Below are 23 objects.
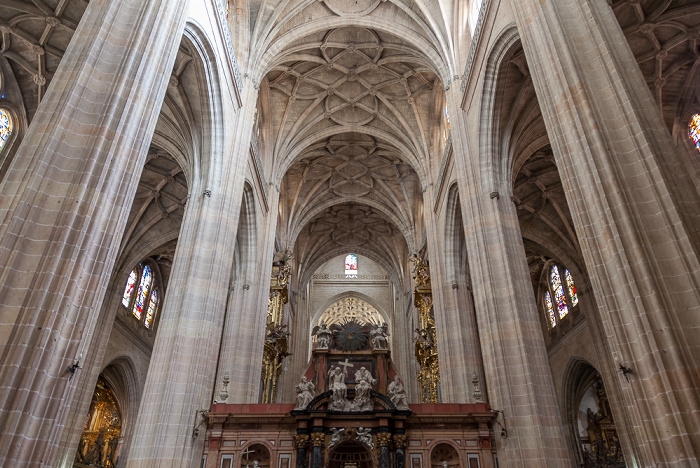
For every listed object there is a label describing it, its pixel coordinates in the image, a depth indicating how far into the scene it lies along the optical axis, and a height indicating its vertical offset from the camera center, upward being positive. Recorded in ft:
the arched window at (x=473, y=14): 47.69 +44.78
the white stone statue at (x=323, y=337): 46.18 +15.42
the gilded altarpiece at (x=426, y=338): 63.98 +21.54
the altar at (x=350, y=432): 34.88 +5.56
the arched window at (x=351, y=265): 124.06 +58.08
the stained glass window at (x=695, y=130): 45.19 +32.59
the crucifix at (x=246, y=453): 34.35 +4.06
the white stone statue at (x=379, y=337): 45.47 +15.08
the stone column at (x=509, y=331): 30.58 +11.89
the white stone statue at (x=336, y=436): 35.56 +5.30
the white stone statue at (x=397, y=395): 37.42 +8.46
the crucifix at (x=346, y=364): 43.90 +12.46
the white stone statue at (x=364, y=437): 35.50 +5.24
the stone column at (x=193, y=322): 31.09 +12.70
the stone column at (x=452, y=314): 50.98 +20.90
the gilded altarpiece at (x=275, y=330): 63.05 +21.86
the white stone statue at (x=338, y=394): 37.14 +8.47
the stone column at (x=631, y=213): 16.69 +10.87
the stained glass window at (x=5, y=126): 47.32 +34.30
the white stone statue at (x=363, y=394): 37.24 +8.46
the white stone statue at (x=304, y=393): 36.47 +8.39
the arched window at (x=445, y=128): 64.35 +46.87
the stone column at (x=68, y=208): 15.78 +10.45
